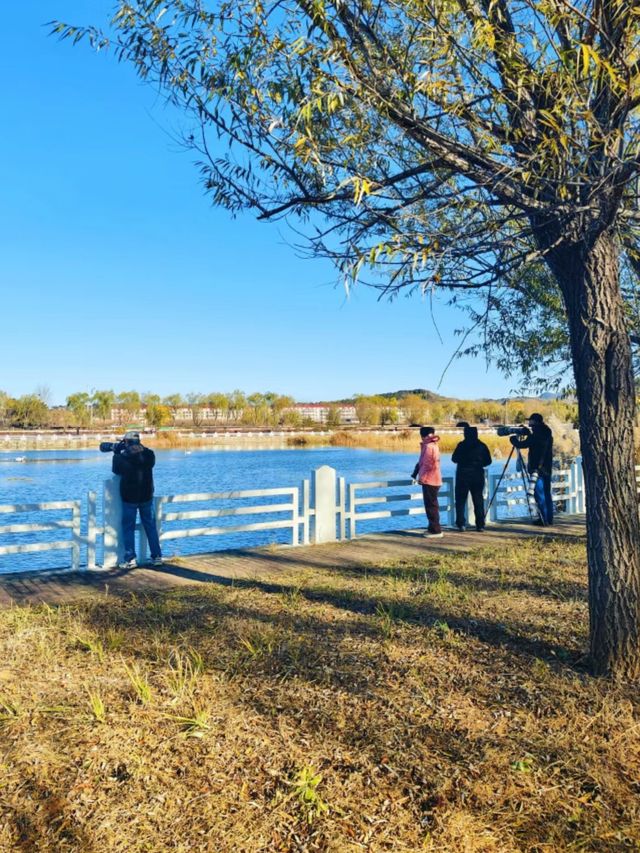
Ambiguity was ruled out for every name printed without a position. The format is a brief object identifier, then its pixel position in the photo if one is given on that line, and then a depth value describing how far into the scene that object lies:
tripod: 11.67
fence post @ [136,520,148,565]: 8.55
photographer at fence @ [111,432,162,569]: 7.96
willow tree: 3.92
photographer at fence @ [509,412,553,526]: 11.14
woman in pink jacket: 10.07
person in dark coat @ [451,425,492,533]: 10.75
